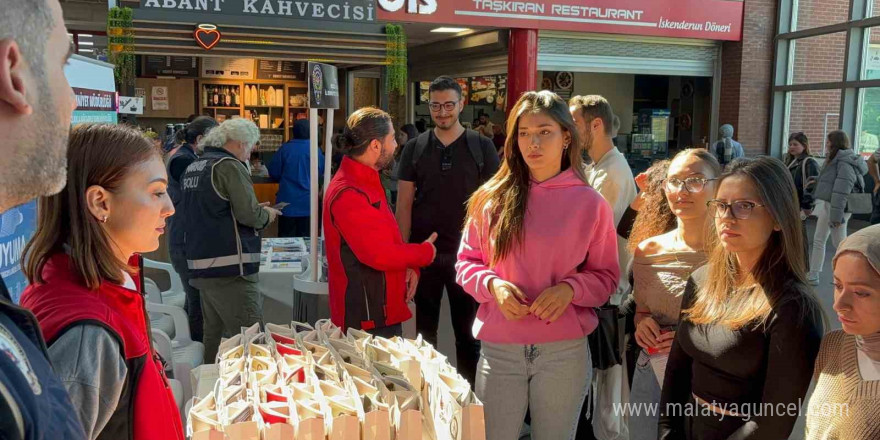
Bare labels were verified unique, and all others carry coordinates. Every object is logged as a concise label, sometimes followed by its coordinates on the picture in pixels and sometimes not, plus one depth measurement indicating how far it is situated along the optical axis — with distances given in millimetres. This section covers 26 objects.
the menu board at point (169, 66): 11211
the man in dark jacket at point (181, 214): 4031
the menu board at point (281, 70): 11867
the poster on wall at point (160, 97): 11289
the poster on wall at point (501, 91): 14289
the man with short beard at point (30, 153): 728
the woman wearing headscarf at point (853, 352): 1631
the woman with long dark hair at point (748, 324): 1810
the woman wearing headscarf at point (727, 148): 9953
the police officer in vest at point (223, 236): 3793
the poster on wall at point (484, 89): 14508
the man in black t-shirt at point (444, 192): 3781
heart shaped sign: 7359
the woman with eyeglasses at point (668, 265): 2498
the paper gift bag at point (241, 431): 1752
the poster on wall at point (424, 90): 14469
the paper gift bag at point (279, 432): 1769
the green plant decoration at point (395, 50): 7360
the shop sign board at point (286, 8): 7469
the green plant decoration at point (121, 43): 6777
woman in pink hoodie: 2430
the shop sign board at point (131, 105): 5754
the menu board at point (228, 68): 11492
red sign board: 10000
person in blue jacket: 6691
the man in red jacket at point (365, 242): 3133
